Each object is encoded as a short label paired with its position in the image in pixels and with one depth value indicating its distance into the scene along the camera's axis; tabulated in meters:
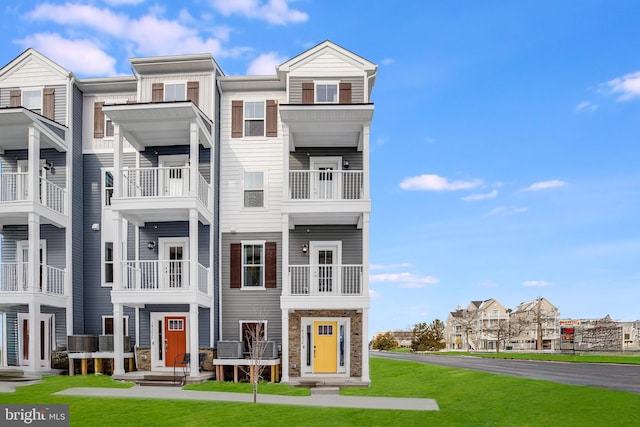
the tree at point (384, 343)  71.19
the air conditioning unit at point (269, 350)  18.98
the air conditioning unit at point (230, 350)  19.03
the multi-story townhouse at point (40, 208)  19.70
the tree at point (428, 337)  58.81
